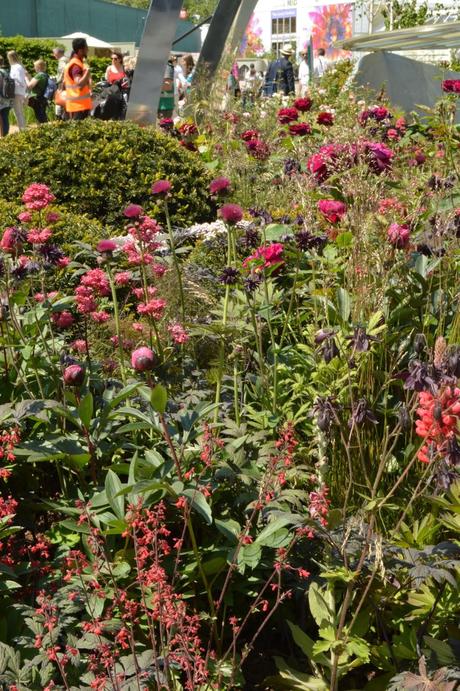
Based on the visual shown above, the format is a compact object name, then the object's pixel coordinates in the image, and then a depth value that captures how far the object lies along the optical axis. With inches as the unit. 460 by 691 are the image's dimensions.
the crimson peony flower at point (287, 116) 261.7
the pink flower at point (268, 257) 128.5
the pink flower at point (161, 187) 124.3
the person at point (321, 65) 749.2
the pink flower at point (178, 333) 115.7
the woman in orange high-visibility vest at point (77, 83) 495.6
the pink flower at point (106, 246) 119.3
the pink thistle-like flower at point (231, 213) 118.9
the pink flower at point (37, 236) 123.3
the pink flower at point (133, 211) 119.6
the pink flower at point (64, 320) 123.4
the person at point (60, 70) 648.7
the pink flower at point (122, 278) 134.6
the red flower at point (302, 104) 264.4
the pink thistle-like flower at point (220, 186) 128.3
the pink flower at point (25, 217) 136.0
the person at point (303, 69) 774.5
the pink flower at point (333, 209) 141.5
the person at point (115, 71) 558.9
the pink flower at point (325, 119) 244.5
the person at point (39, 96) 687.1
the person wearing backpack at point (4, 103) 695.7
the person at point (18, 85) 707.4
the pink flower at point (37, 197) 129.3
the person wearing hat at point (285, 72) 670.5
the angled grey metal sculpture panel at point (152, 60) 393.4
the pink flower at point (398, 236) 122.7
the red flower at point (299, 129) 227.0
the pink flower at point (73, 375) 96.6
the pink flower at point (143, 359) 87.5
